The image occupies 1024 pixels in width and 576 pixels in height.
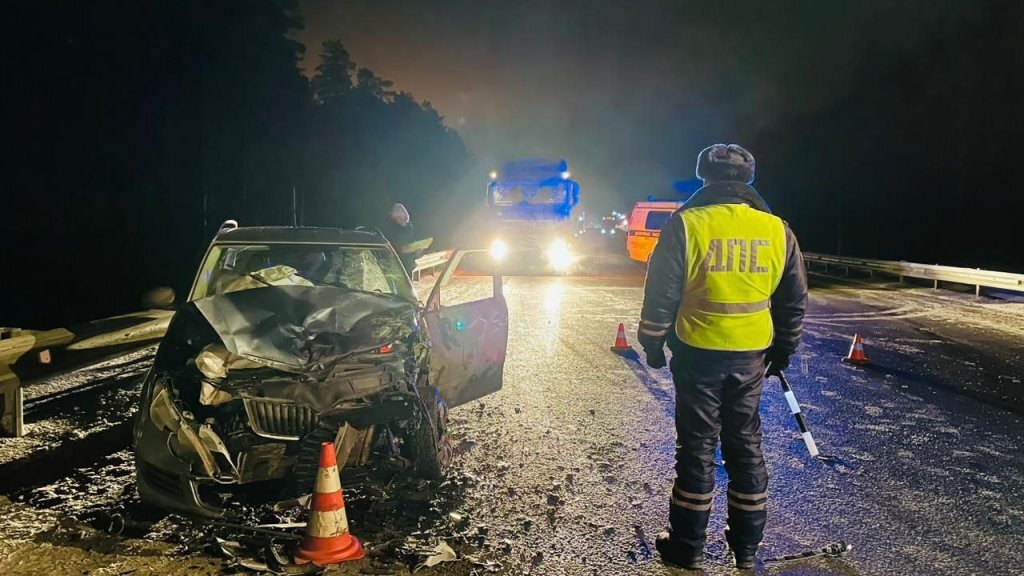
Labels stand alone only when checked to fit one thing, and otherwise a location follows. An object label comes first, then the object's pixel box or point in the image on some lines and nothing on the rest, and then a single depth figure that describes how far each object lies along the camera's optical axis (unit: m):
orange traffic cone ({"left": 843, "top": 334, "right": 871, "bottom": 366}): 7.76
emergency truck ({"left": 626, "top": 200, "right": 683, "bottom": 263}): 19.34
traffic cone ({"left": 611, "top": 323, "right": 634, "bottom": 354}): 8.39
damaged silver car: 3.41
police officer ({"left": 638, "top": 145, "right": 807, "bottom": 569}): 3.20
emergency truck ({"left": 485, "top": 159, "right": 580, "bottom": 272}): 20.12
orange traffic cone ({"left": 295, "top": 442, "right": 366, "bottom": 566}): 3.19
